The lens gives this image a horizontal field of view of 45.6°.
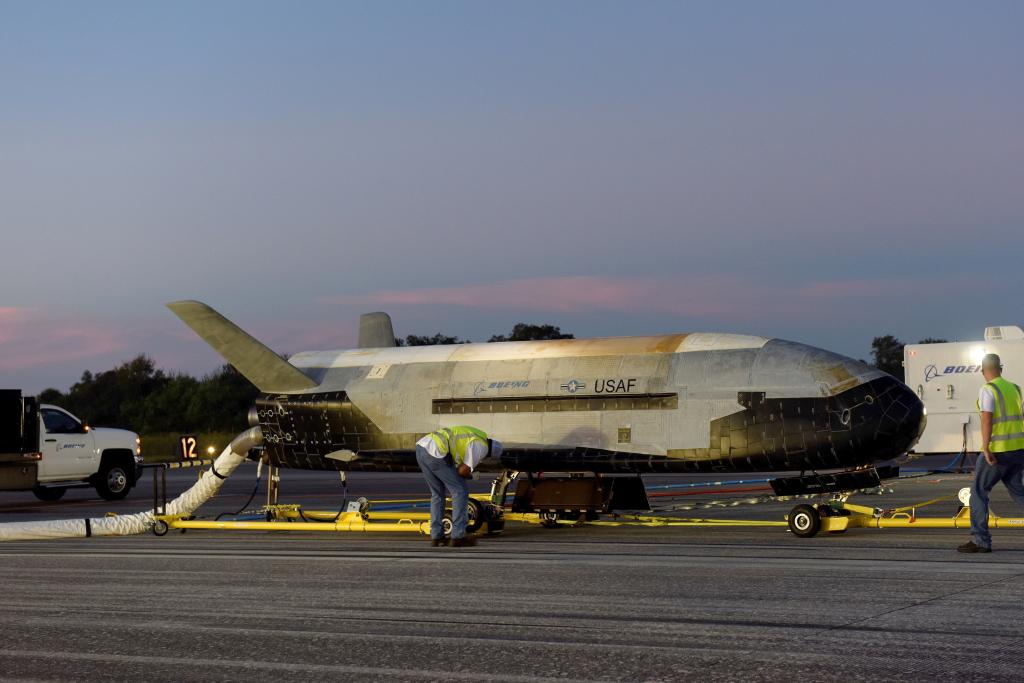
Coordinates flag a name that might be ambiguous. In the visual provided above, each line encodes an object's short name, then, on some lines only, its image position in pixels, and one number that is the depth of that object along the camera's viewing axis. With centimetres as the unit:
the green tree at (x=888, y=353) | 9594
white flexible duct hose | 1878
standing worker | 1379
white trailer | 3092
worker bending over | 1630
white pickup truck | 2798
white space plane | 1684
